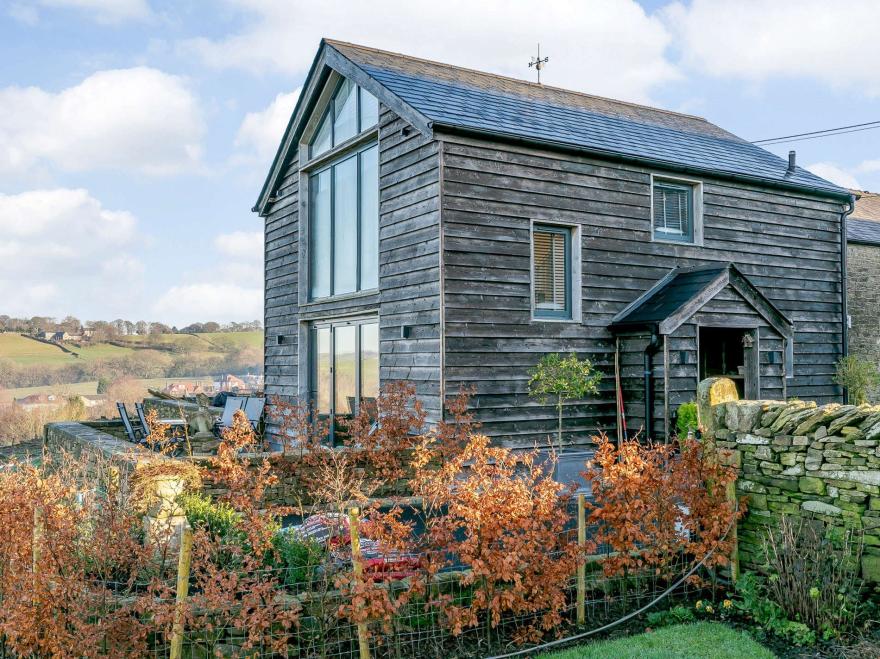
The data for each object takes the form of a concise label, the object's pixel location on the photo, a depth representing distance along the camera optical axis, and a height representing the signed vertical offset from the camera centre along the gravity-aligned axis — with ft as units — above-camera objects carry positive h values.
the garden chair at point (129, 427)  43.32 -3.49
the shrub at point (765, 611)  19.30 -6.67
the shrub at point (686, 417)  36.04 -2.46
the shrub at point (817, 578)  19.40 -5.61
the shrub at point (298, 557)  19.41 -5.04
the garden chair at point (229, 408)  51.52 -2.85
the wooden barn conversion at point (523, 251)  35.50 +6.20
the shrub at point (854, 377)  46.88 -0.71
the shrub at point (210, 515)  23.80 -4.77
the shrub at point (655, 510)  21.63 -4.23
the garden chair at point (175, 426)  40.50 -3.72
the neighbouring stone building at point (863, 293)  54.95 +5.31
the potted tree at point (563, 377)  34.91 -0.52
